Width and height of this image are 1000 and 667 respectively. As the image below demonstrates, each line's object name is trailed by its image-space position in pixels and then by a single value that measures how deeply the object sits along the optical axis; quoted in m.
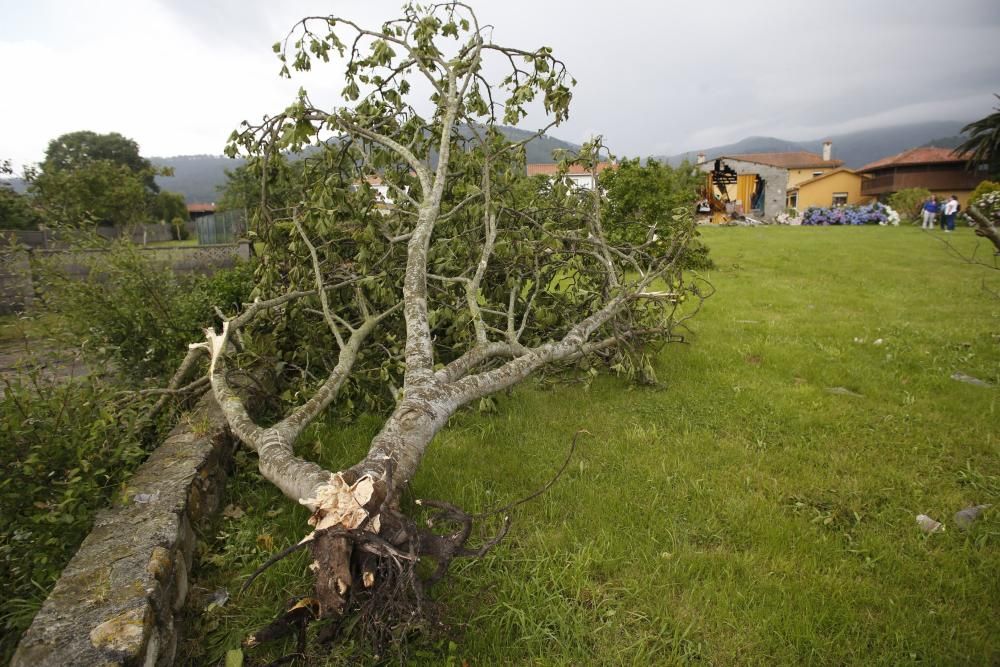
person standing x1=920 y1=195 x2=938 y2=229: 22.41
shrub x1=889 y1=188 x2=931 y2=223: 28.50
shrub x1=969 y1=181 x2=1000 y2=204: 24.92
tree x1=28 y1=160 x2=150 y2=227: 24.05
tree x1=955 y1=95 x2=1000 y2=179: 29.06
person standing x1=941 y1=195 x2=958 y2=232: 20.16
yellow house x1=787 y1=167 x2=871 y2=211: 47.78
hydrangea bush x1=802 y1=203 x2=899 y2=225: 27.72
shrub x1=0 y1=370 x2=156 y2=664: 2.02
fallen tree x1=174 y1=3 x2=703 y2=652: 3.16
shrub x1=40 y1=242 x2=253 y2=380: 3.77
